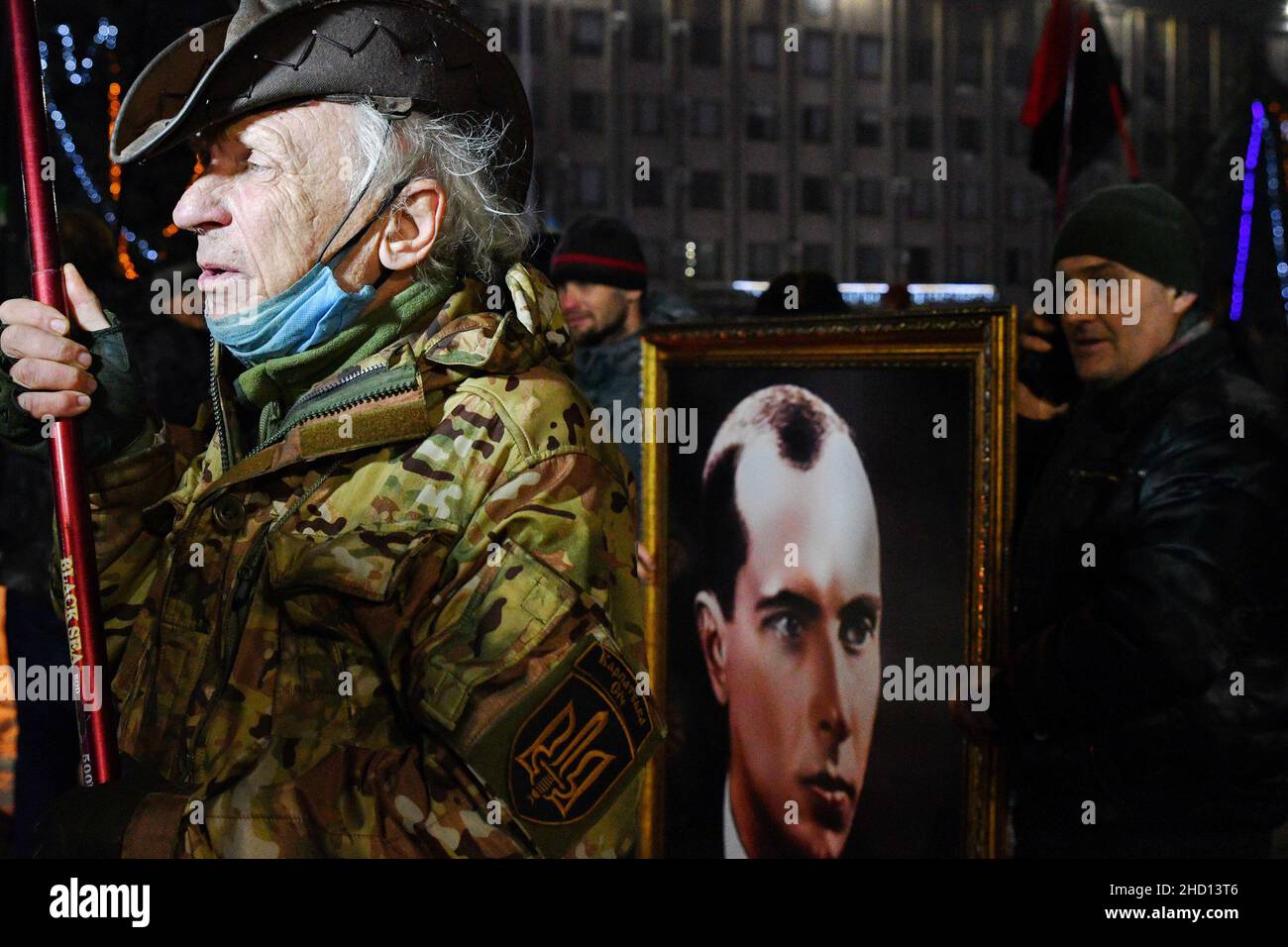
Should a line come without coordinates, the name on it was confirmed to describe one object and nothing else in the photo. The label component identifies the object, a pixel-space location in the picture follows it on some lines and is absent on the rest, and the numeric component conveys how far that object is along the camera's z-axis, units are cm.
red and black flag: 317
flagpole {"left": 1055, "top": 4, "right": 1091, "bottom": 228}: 316
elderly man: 138
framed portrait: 259
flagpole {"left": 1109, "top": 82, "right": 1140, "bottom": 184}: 314
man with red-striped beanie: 358
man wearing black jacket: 242
